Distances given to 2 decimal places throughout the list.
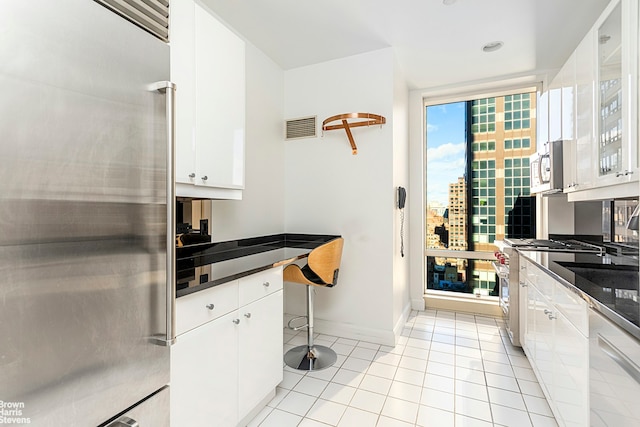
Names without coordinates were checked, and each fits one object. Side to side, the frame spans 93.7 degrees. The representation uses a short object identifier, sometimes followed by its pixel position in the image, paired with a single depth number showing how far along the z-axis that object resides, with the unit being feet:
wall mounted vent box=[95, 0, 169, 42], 3.23
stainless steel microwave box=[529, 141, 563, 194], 7.97
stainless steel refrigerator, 2.34
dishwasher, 3.06
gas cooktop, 8.01
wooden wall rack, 8.80
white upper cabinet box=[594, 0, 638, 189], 4.73
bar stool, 7.60
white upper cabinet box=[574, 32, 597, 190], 6.08
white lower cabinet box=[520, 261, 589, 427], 4.36
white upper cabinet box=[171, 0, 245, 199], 5.25
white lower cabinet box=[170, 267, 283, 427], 4.15
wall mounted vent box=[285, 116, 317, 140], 10.40
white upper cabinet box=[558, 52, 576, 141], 7.06
